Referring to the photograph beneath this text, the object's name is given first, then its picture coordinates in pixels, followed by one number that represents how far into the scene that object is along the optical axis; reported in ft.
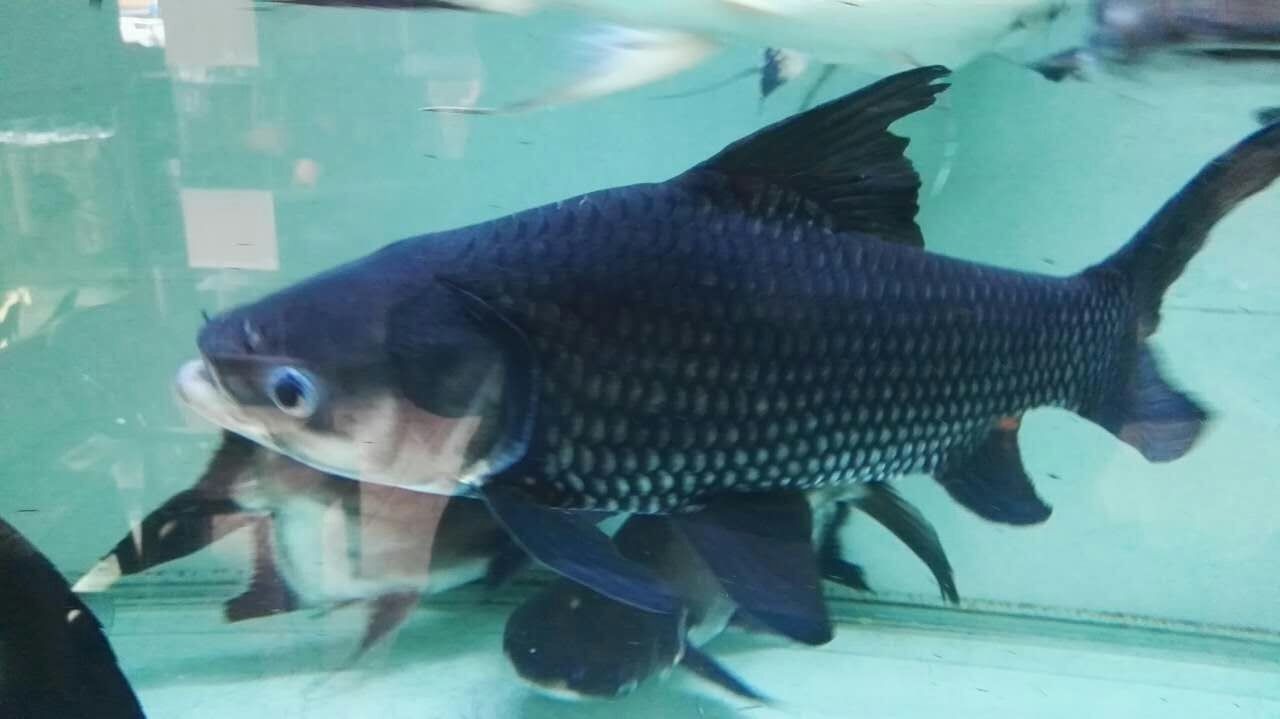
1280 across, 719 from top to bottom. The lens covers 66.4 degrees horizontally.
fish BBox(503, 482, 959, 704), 1.99
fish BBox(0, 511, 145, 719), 1.61
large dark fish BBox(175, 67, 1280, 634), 1.58
